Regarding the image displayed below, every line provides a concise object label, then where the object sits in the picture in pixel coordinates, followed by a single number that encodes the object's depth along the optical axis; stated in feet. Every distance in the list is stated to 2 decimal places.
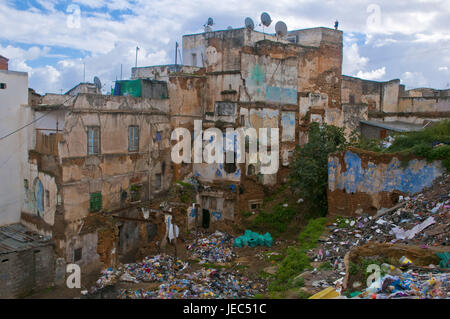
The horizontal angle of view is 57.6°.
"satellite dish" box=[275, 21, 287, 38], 83.41
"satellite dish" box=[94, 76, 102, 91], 69.72
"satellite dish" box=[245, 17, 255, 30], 79.20
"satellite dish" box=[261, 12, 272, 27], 80.79
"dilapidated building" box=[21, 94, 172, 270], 48.14
